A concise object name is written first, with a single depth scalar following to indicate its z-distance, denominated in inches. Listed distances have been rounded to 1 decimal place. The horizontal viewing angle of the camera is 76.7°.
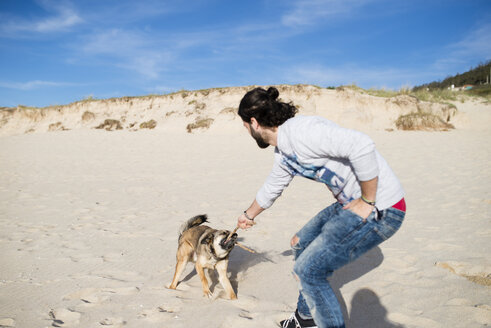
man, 82.3
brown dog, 133.3
